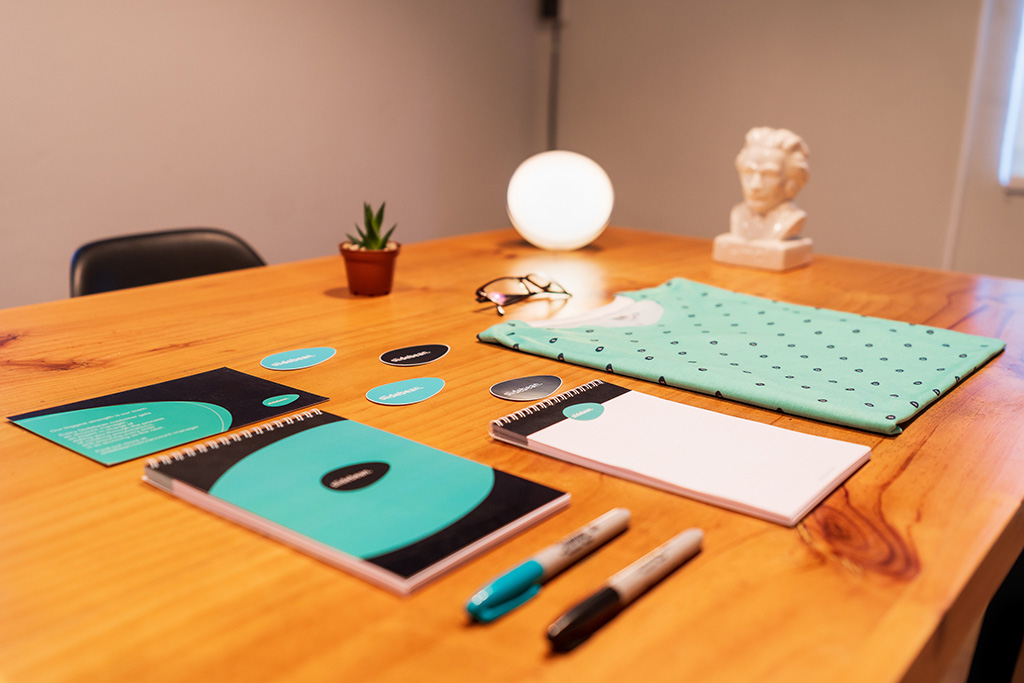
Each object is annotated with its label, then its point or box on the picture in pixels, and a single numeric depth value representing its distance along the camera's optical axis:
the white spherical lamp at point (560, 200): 1.54
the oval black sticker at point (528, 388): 0.78
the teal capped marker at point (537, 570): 0.43
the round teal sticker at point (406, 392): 0.76
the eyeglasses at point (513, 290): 1.15
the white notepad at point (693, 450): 0.57
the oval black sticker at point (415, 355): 0.89
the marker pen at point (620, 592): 0.40
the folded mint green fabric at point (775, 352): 0.76
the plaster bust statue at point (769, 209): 1.43
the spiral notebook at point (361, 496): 0.48
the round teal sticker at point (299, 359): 0.87
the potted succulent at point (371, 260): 1.17
